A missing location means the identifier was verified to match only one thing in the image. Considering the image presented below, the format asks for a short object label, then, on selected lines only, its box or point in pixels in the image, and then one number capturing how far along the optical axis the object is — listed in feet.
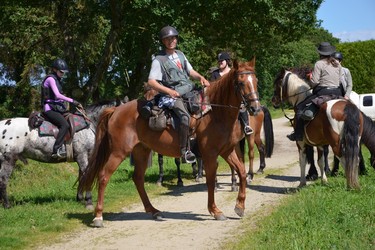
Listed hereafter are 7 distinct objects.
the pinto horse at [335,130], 31.73
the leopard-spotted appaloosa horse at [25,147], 33.09
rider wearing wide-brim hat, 35.06
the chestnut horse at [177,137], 27.91
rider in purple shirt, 32.78
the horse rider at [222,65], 37.70
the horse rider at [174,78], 27.45
